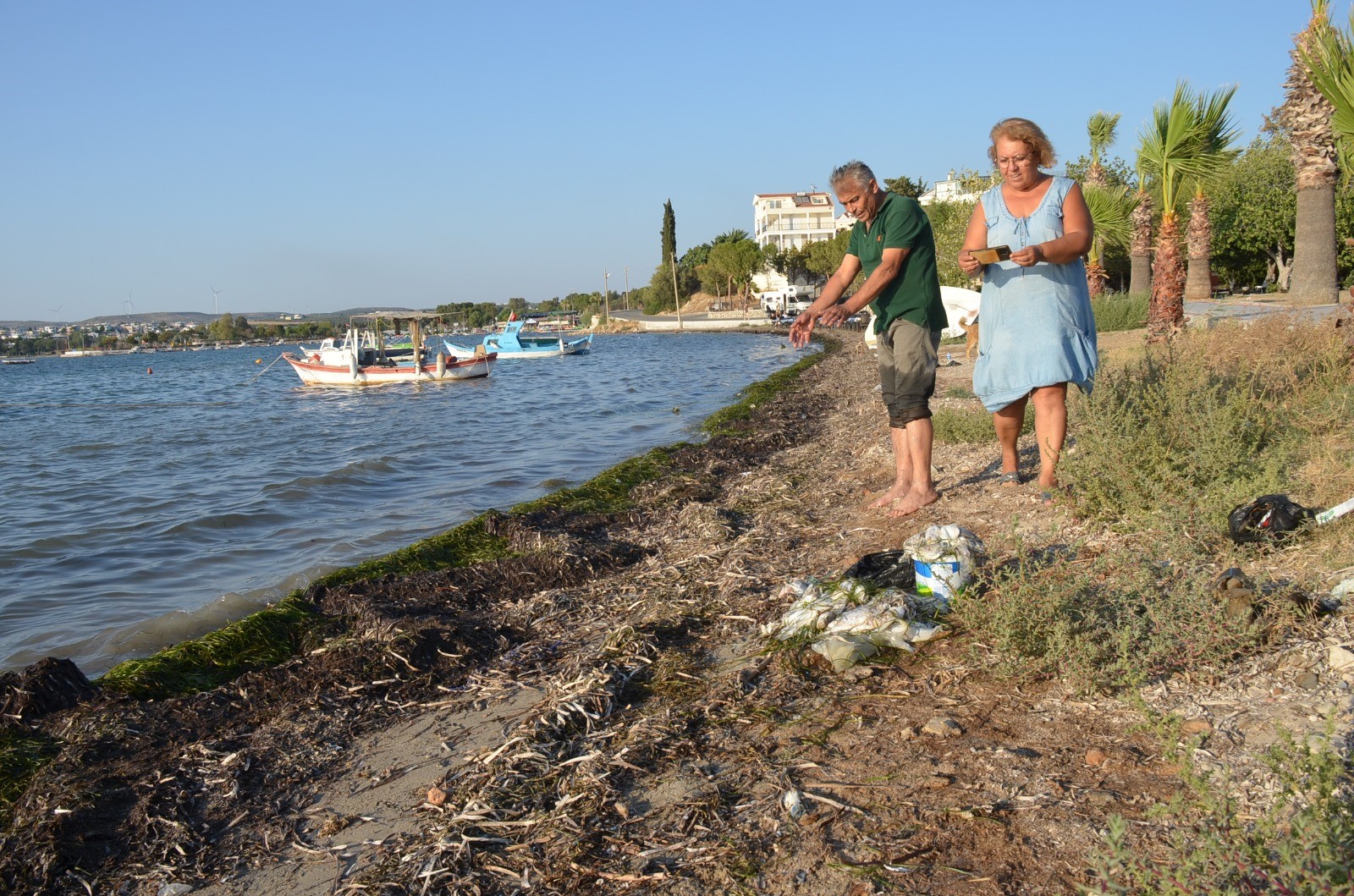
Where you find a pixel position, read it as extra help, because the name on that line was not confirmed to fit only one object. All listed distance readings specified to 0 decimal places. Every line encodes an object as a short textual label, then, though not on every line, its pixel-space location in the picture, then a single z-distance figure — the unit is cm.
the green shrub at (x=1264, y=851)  159
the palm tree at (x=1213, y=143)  1438
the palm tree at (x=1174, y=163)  1288
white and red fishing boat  3497
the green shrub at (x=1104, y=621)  293
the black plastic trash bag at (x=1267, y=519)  368
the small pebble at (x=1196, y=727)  260
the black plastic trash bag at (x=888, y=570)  404
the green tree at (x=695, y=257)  12594
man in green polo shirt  523
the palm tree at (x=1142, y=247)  2047
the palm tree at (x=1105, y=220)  1944
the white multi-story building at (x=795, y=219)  11225
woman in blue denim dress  465
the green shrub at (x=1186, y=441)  418
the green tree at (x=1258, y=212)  3669
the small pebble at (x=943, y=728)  288
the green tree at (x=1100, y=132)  2314
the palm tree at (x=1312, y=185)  1402
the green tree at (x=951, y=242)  2364
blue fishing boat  5459
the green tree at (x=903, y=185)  6156
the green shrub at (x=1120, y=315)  1827
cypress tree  10544
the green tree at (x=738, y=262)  9119
